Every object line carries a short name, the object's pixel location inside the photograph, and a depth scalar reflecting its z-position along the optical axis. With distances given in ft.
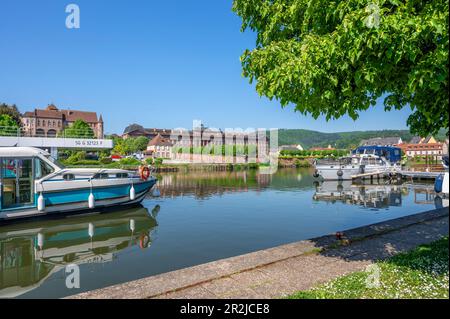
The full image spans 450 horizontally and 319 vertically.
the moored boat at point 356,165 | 125.80
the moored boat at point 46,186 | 45.80
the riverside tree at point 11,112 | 239.09
